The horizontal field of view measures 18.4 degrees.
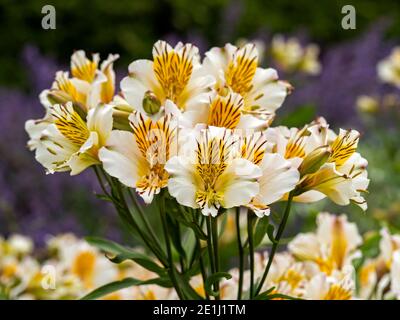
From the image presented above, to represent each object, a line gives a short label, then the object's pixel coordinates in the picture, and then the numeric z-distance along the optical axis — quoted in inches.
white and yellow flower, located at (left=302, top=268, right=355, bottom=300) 30.5
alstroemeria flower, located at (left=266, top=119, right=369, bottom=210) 27.7
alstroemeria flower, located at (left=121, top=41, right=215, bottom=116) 28.2
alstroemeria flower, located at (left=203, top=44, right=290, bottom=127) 29.0
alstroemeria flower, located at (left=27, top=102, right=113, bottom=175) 27.4
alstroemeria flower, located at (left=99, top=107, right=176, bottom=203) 26.7
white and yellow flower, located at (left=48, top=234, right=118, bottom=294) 42.0
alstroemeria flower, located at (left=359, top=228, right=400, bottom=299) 33.1
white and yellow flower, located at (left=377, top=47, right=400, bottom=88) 83.7
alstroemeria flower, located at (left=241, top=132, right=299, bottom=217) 26.6
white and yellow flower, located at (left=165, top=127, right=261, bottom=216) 26.1
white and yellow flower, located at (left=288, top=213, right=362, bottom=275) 33.4
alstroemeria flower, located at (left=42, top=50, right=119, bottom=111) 28.9
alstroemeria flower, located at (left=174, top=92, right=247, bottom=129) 27.4
